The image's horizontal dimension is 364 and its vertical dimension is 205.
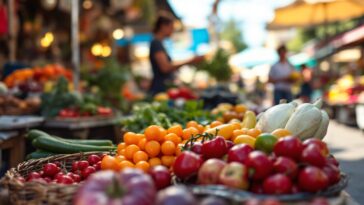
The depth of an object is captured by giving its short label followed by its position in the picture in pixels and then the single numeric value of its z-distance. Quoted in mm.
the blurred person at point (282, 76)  9633
